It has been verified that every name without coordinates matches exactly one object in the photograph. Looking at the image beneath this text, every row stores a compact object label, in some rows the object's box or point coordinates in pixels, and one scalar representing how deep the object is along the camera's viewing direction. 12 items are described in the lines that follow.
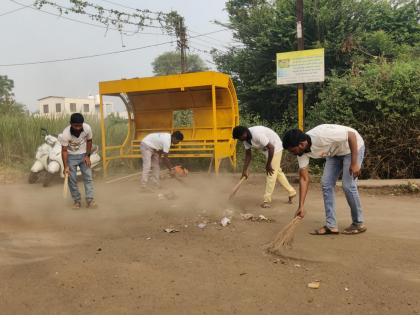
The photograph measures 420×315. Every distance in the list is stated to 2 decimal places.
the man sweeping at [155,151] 7.91
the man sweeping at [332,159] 4.66
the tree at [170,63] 55.69
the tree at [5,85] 45.85
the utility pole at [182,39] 22.00
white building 63.94
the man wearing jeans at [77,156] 6.72
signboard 8.93
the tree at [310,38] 11.48
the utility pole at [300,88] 9.40
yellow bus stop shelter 9.70
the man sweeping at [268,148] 6.44
